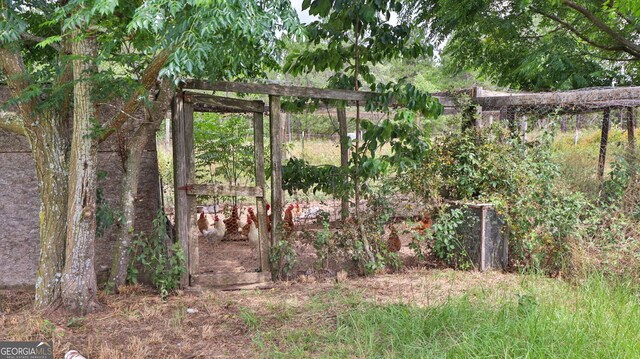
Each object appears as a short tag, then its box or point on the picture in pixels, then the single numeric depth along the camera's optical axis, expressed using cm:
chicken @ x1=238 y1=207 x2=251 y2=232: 718
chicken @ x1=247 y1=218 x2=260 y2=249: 635
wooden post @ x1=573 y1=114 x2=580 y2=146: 1414
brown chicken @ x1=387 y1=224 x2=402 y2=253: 560
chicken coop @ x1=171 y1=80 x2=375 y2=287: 473
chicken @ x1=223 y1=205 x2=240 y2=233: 701
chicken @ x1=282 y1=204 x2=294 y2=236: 524
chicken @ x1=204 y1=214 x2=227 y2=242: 684
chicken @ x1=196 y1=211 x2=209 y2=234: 701
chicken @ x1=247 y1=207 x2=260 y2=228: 665
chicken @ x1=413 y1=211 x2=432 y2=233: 562
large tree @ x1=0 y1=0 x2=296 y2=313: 373
